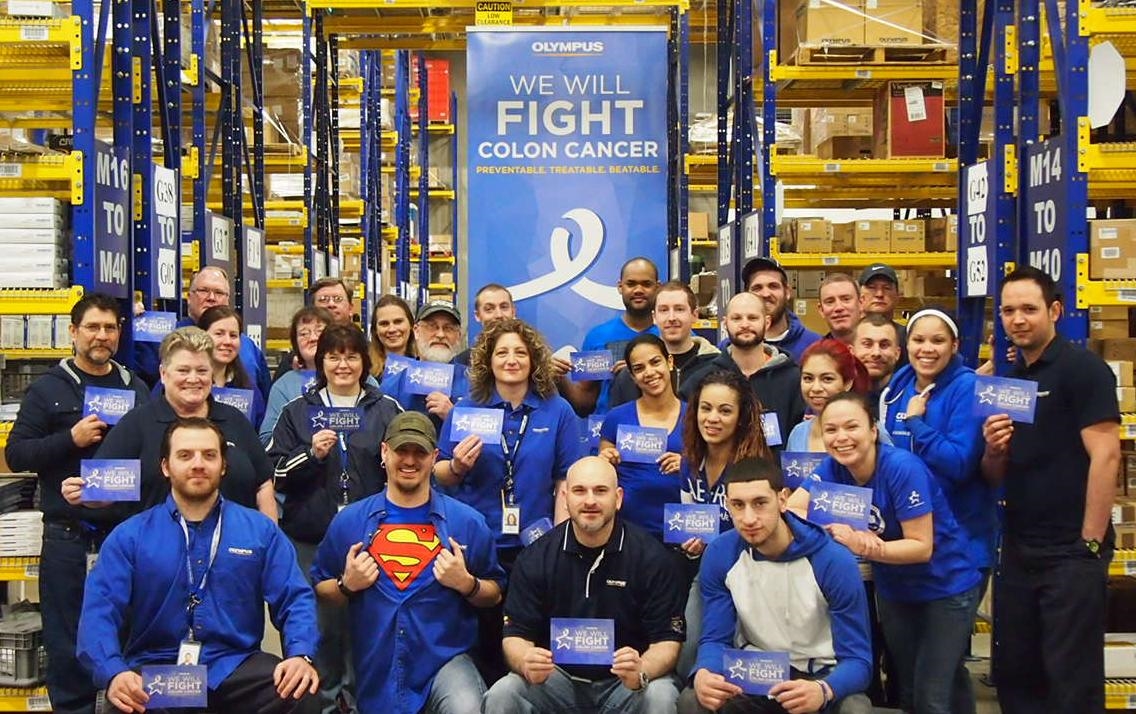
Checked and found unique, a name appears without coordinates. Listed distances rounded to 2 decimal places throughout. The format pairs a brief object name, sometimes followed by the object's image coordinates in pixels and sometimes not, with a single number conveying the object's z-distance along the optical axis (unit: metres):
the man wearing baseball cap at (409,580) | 4.58
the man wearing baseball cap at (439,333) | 6.08
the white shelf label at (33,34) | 5.67
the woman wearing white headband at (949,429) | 4.58
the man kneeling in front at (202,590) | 4.30
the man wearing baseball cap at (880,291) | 6.41
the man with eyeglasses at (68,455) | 5.01
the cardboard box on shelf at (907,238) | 8.53
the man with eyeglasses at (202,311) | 6.11
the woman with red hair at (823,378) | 4.67
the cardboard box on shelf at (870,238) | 8.45
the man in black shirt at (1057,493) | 4.48
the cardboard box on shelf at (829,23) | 7.65
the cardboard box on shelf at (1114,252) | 5.27
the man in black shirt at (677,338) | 5.45
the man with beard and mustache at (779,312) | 5.94
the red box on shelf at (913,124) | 8.18
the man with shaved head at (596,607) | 4.48
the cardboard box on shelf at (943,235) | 8.52
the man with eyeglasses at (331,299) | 7.03
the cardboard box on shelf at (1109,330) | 6.33
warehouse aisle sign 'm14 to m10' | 5.17
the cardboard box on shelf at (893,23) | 7.75
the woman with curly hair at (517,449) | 5.05
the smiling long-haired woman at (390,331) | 6.06
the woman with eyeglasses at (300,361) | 5.66
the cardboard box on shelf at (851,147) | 8.64
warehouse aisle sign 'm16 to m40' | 5.67
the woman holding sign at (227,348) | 5.67
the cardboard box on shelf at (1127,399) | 5.80
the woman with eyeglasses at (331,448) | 5.14
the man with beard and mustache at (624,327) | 5.95
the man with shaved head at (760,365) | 5.23
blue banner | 7.07
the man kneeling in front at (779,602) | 4.14
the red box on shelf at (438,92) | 18.05
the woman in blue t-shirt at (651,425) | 4.99
